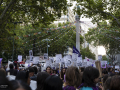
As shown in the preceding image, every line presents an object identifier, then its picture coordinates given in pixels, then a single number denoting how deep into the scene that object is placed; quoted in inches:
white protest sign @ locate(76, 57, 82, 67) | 323.7
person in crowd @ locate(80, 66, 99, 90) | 123.6
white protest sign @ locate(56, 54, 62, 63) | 338.8
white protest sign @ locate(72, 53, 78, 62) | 318.0
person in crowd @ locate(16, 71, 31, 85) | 135.6
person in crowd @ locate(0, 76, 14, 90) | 44.4
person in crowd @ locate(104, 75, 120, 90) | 104.4
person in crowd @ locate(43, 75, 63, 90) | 94.9
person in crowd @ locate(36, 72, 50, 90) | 126.9
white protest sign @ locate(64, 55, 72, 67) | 326.5
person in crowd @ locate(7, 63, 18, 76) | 267.7
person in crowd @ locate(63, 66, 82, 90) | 125.8
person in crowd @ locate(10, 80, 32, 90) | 59.5
